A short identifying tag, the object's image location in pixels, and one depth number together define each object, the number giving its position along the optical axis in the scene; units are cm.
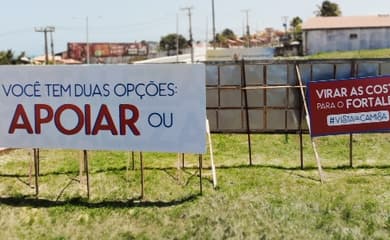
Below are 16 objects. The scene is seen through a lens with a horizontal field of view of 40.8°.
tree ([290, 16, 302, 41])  8191
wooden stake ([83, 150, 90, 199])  856
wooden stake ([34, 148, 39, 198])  876
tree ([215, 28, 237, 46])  10981
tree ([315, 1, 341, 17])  8112
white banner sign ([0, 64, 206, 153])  828
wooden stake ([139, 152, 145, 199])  851
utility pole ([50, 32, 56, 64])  6550
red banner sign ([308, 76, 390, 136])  943
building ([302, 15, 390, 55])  5144
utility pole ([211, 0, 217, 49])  6950
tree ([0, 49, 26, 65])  5910
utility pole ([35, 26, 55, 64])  6391
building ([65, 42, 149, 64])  8081
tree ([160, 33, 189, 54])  10220
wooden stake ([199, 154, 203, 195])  840
